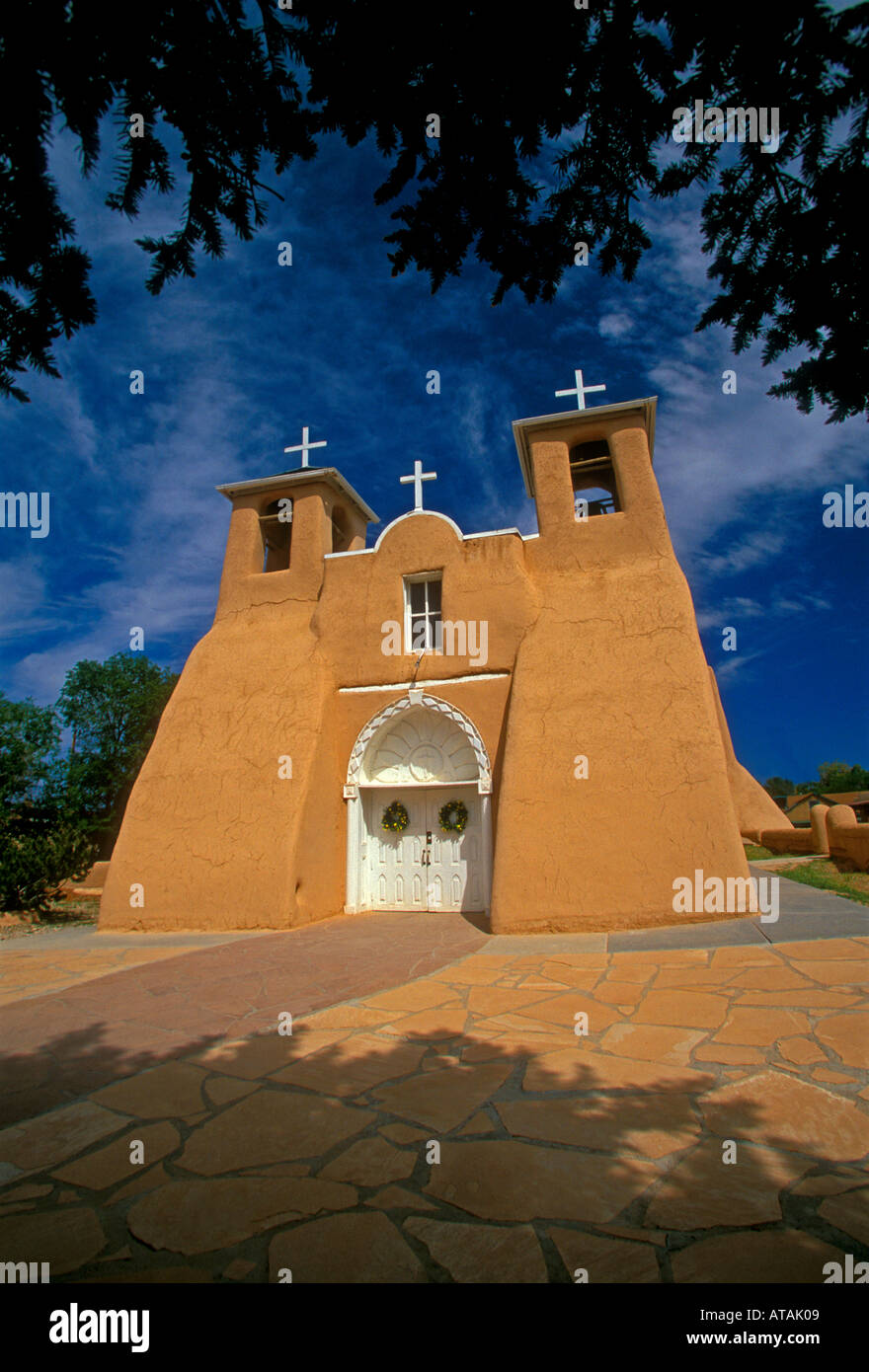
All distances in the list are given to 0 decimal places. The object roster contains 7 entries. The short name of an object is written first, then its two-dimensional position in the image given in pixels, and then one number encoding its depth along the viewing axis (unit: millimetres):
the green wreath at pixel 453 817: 10828
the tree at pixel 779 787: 76312
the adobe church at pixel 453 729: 8406
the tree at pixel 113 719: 23506
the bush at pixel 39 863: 11852
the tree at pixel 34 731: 19062
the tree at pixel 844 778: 60594
